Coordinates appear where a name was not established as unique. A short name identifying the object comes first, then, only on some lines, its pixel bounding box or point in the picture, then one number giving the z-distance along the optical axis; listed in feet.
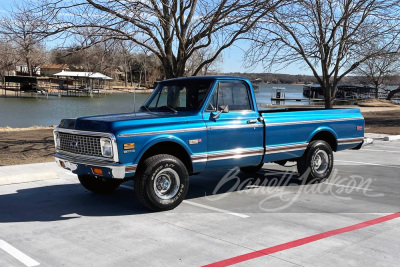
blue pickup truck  21.48
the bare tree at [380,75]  162.89
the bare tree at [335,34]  55.57
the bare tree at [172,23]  41.70
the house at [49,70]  344.45
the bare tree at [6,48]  43.75
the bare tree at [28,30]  40.75
